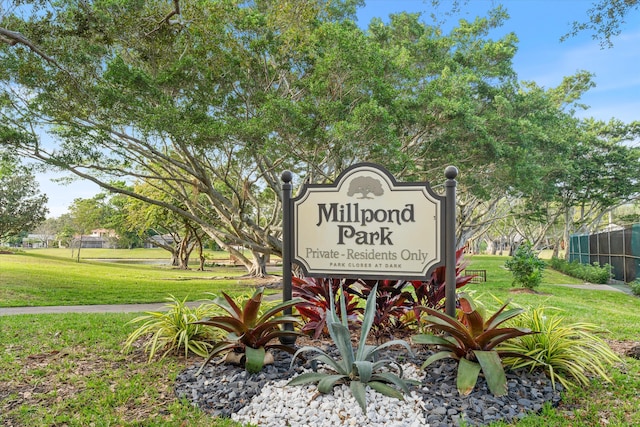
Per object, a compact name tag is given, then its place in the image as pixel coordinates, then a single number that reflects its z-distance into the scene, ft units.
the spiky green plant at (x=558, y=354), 13.92
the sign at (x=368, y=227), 15.85
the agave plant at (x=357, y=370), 12.46
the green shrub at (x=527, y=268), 46.29
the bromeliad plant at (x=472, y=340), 12.94
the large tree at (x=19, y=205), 76.64
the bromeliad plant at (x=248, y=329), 14.98
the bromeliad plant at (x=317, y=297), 16.67
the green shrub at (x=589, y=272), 60.80
